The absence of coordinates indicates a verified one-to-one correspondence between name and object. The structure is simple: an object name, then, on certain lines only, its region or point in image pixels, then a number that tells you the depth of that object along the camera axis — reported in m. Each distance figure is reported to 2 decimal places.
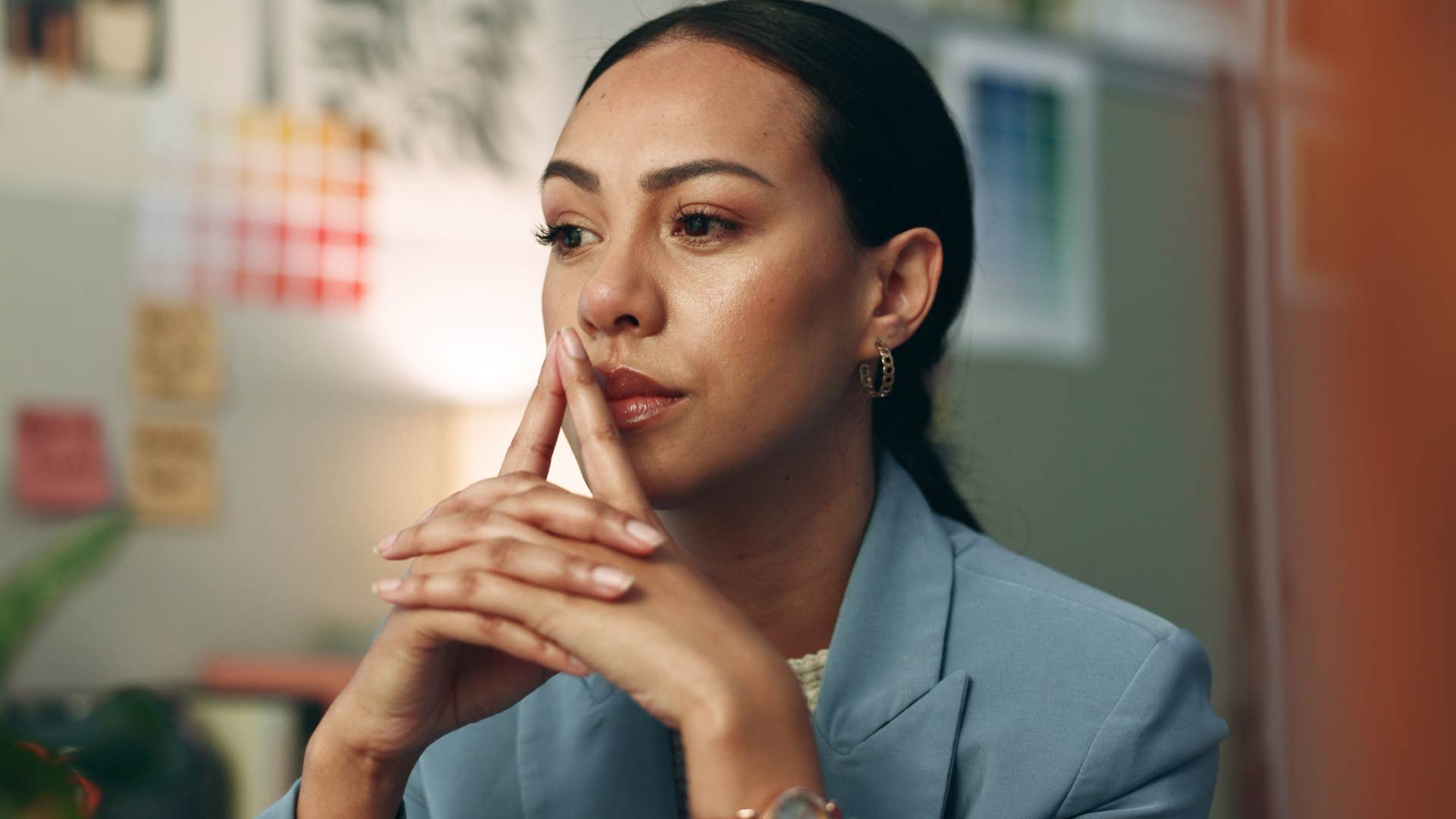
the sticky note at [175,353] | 2.53
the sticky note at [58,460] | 2.41
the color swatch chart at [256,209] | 2.58
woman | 0.93
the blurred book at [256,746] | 2.31
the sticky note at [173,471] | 2.52
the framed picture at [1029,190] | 3.40
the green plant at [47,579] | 2.10
